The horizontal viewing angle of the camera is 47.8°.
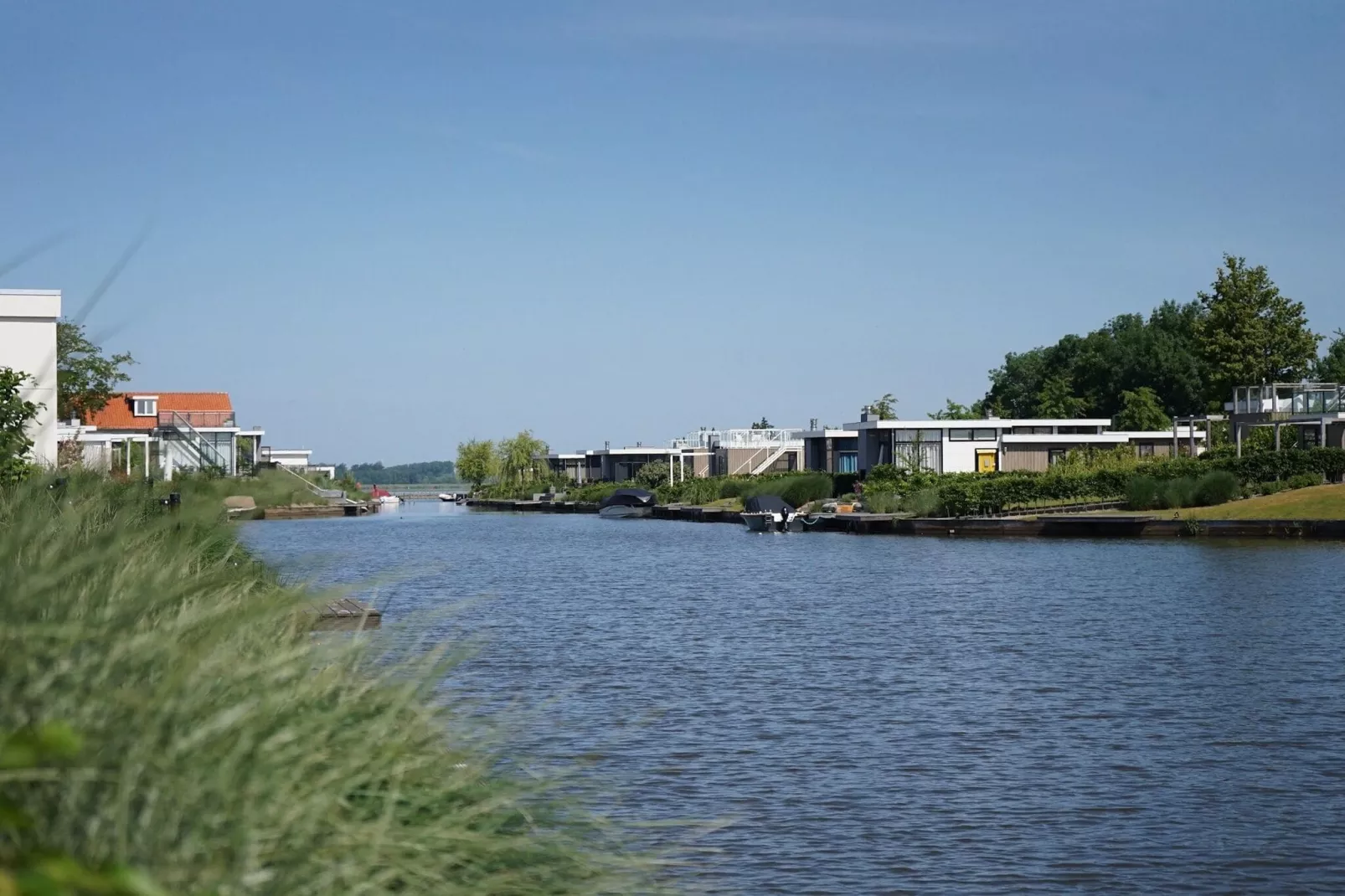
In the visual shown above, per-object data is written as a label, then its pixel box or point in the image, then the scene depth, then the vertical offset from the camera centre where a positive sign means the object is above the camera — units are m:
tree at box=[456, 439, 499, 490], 132.38 +2.04
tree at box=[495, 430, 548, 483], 123.14 +2.06
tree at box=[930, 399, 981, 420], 101.95 +4.62
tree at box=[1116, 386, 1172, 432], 90.38 +3.85
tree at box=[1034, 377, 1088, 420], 101.94 +5.27
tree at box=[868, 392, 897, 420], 102.06 +4.98
